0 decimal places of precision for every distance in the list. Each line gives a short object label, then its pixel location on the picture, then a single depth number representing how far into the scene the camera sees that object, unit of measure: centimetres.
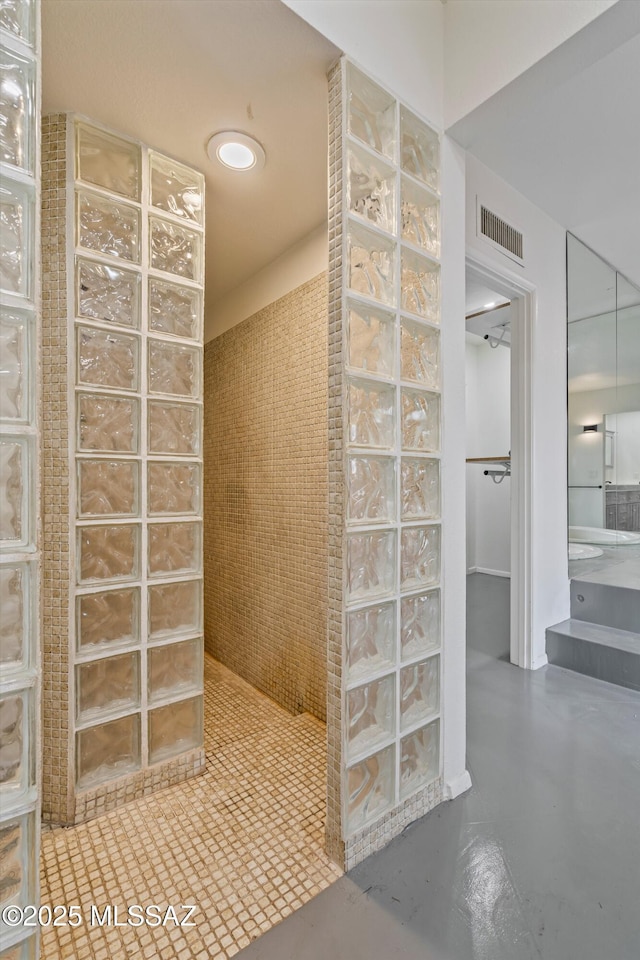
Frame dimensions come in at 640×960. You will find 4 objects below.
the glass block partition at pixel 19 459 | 77
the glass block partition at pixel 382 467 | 124
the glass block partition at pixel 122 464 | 145
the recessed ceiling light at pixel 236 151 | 154
